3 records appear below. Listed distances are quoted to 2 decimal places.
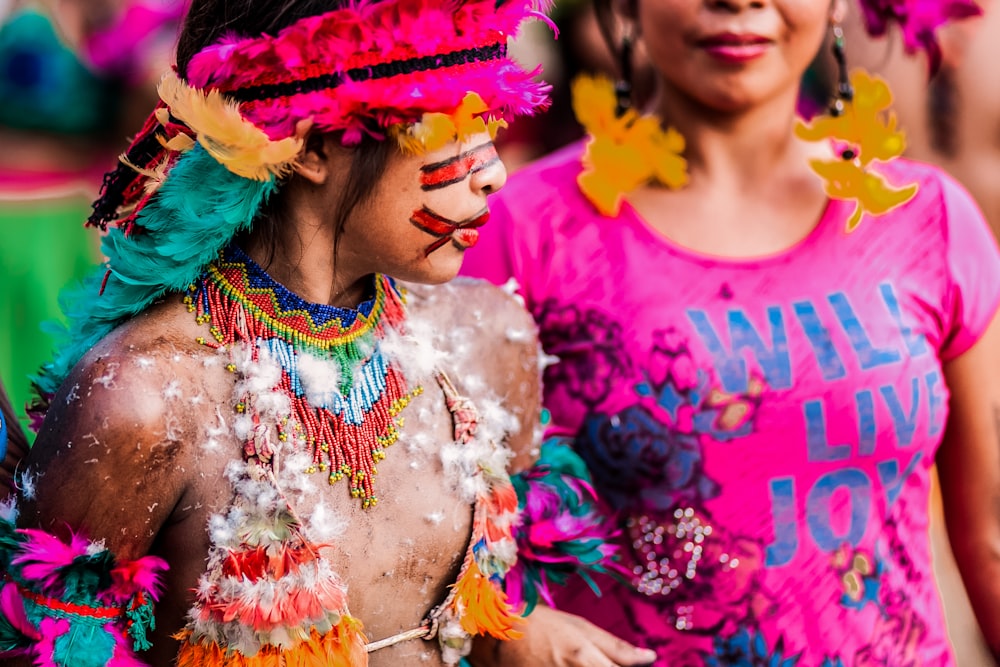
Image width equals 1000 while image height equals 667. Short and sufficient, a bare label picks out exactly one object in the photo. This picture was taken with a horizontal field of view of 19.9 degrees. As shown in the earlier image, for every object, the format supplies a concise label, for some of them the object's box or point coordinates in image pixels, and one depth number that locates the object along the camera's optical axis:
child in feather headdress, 1.76
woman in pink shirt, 2.01
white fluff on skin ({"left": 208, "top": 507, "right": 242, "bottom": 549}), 1.78
